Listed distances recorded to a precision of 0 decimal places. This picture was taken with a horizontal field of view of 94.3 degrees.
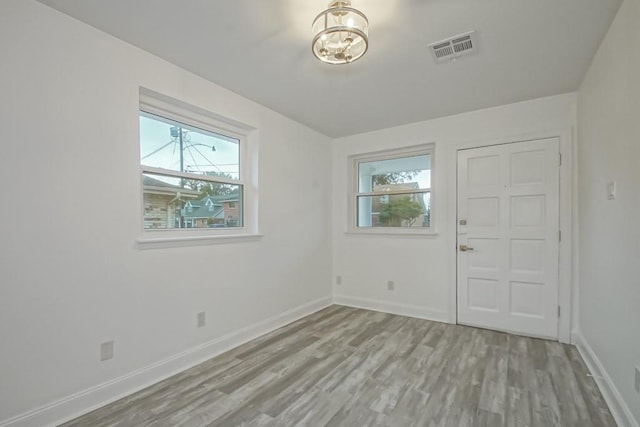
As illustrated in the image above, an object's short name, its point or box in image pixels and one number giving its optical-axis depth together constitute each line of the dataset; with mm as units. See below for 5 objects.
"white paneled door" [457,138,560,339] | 2938
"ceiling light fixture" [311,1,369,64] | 1664
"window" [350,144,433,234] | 3748
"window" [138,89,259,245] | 2342
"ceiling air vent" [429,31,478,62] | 1989
